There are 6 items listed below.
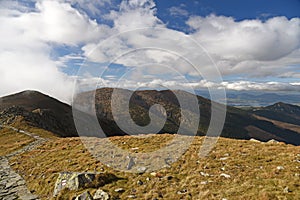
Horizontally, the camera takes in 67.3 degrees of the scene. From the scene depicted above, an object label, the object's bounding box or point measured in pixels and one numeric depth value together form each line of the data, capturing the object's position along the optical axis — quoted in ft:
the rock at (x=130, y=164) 59.57
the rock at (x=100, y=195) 42.47
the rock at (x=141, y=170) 55.86
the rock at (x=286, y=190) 39.10
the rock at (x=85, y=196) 42.05
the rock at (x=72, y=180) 47.34
